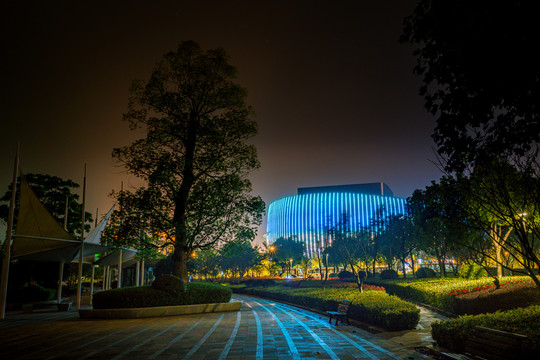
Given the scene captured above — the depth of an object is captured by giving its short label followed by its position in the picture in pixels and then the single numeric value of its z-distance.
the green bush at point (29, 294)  25.20
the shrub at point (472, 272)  24.20
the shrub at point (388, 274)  40.84
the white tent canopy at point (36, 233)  18.25
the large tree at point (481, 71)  5.70
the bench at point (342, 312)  12.64
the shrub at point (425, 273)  37.06
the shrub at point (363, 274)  39.50
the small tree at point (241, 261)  59.37
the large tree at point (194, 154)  18.25
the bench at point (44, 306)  19.61
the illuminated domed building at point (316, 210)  126.31
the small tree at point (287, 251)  65.44
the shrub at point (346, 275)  50.09
